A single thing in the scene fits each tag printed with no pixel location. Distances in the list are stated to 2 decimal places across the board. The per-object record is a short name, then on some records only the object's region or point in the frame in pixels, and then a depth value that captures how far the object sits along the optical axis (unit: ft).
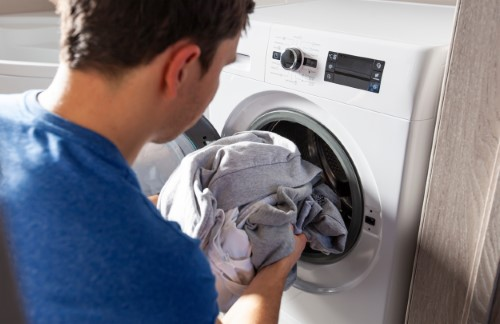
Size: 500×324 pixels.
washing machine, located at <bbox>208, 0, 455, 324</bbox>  2.98
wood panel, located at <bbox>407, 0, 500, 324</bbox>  2.51
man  1.77
